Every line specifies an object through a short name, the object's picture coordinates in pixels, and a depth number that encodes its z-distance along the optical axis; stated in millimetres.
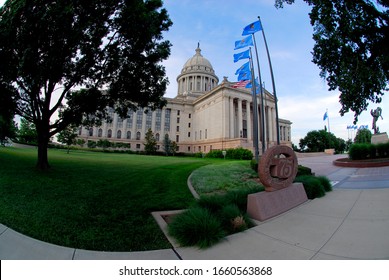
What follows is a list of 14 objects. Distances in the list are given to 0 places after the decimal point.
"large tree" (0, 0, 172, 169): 8109
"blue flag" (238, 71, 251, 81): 18078
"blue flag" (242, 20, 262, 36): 15273
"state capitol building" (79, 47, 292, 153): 56156
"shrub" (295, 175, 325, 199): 7461
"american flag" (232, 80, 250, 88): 19250
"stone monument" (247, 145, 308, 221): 5414
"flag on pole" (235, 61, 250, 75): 18027
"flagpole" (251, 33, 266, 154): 16647
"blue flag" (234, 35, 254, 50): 16469
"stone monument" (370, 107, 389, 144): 29173
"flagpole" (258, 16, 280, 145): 14523
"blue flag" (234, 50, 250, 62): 17328
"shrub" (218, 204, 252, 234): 4465
